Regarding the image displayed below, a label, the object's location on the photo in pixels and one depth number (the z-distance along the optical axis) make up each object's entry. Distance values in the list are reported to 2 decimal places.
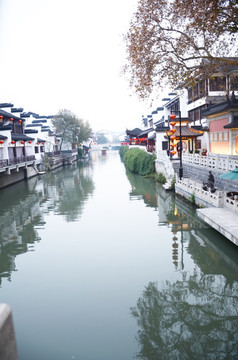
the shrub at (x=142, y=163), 33.84
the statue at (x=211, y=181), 15.96
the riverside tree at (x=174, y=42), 11.22
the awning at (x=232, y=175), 12.46
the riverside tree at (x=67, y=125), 57.09
